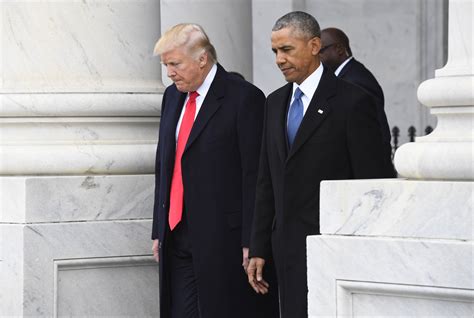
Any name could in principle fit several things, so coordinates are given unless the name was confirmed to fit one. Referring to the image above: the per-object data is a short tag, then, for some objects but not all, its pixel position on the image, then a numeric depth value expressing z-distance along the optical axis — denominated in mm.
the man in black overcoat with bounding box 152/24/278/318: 15594
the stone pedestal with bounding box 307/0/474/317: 11766
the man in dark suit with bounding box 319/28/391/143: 19609
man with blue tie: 14102
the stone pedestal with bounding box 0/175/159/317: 16594
